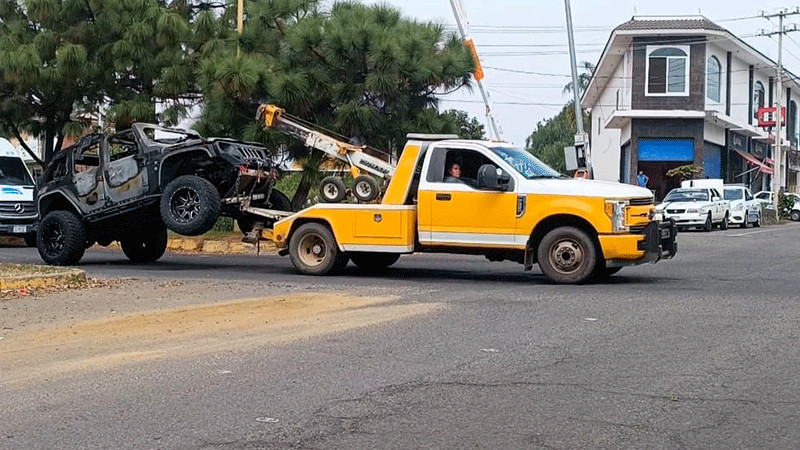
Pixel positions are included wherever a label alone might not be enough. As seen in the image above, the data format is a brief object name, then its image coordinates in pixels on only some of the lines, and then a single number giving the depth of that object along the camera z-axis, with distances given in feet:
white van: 78.23
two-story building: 157.38
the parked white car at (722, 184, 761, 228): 124.98
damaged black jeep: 53.78
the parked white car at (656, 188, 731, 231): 112.78
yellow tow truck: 46.65
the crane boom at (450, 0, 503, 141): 71.05
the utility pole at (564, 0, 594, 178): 95.30
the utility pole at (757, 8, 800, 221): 162.00
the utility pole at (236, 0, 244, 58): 73.31
